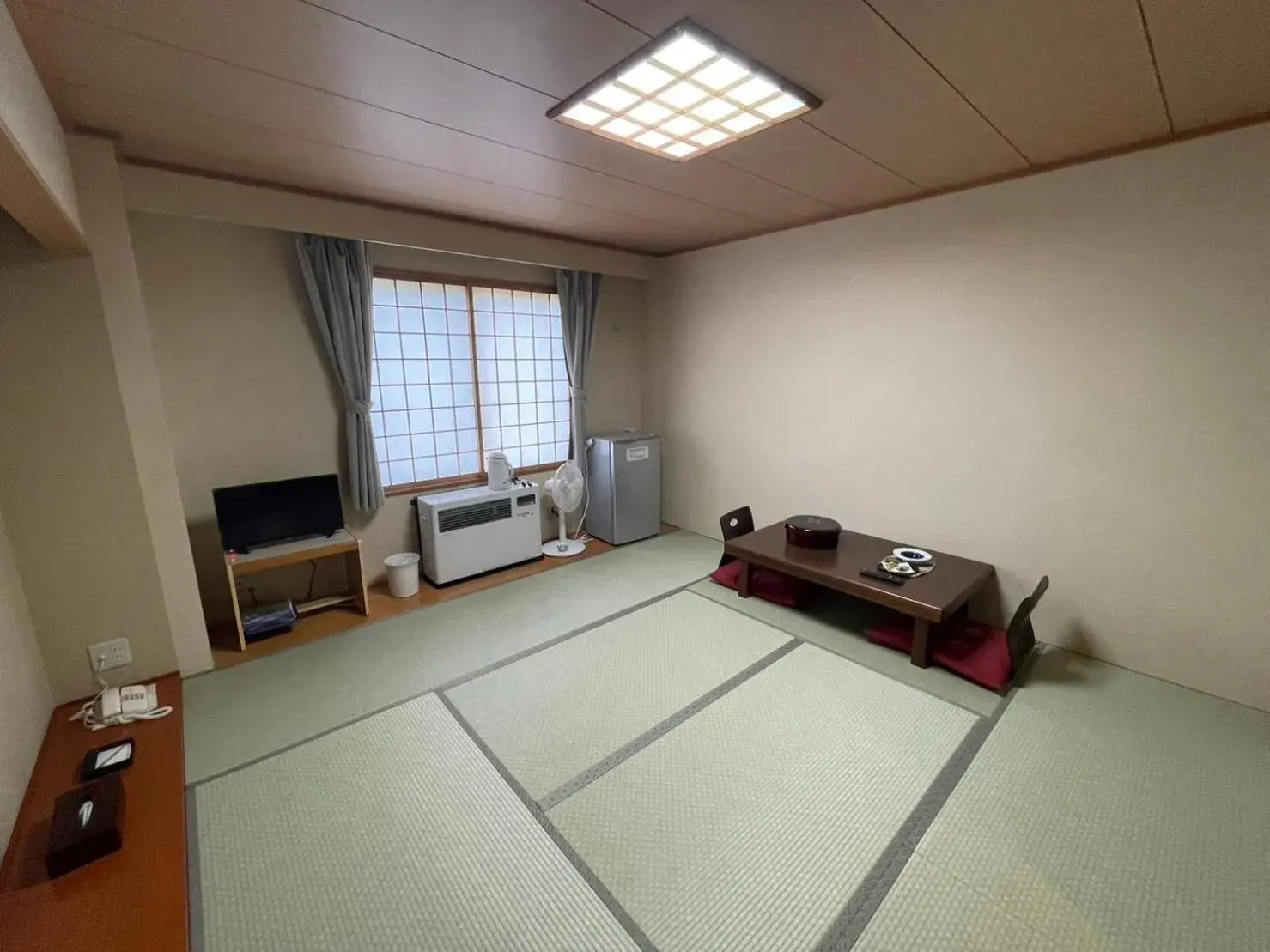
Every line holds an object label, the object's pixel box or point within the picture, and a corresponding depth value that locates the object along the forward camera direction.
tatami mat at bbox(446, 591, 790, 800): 2.07
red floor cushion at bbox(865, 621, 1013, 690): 2.44
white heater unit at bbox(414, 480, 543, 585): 3.61
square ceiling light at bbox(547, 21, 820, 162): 1.55
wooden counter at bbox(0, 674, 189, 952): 1.39
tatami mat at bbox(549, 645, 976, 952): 1.45
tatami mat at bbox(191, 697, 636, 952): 1.40
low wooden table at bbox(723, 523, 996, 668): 2.58
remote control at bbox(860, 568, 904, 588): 2.76
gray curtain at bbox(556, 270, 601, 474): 4.33
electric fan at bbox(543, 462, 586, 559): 4.23
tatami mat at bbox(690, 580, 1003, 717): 2.41
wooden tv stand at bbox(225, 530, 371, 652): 2.77
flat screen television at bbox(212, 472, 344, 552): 2.89
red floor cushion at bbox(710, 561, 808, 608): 3.29
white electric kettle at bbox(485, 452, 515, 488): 3.91
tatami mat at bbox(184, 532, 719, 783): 2.19
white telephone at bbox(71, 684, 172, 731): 2.22
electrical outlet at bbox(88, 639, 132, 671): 2.36
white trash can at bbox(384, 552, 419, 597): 3.44
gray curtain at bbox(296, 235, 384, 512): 3.09
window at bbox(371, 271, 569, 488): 3.63
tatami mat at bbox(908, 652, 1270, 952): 1.42
